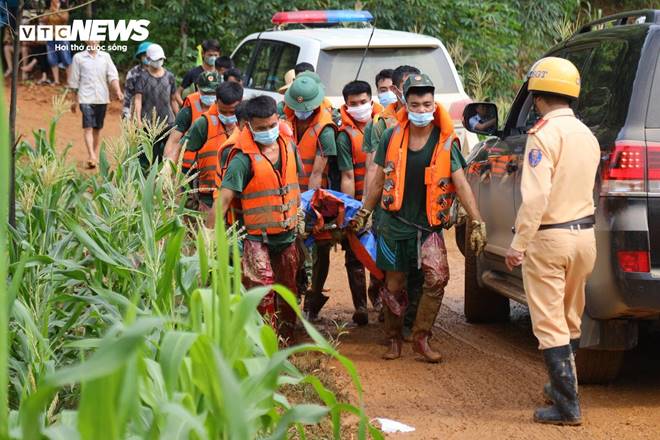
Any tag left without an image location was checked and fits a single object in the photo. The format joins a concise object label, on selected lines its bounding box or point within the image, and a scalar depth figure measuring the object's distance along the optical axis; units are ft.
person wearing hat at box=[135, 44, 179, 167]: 44.55
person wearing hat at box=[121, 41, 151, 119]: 45.06
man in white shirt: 51.16
